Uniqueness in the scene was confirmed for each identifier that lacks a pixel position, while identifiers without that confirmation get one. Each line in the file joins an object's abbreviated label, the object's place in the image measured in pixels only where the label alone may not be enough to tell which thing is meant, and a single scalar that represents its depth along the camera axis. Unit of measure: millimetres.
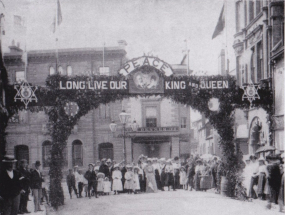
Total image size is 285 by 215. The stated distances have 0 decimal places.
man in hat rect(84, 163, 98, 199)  16516
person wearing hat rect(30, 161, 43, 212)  12359
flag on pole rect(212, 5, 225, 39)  14750
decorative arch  13406
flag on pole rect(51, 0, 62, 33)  13634
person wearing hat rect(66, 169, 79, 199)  16836
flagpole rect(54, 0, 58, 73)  13620
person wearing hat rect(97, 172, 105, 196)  17125
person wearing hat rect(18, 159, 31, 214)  11945
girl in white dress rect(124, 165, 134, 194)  17609
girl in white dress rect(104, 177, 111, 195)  17250
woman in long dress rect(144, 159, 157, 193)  17844
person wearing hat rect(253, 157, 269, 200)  12383
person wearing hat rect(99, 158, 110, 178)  17766
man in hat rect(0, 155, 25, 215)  9180
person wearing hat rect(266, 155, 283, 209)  10617
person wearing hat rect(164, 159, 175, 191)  18562
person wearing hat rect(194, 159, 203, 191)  17734
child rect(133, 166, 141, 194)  17688
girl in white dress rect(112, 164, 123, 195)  17484
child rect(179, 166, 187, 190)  19109
